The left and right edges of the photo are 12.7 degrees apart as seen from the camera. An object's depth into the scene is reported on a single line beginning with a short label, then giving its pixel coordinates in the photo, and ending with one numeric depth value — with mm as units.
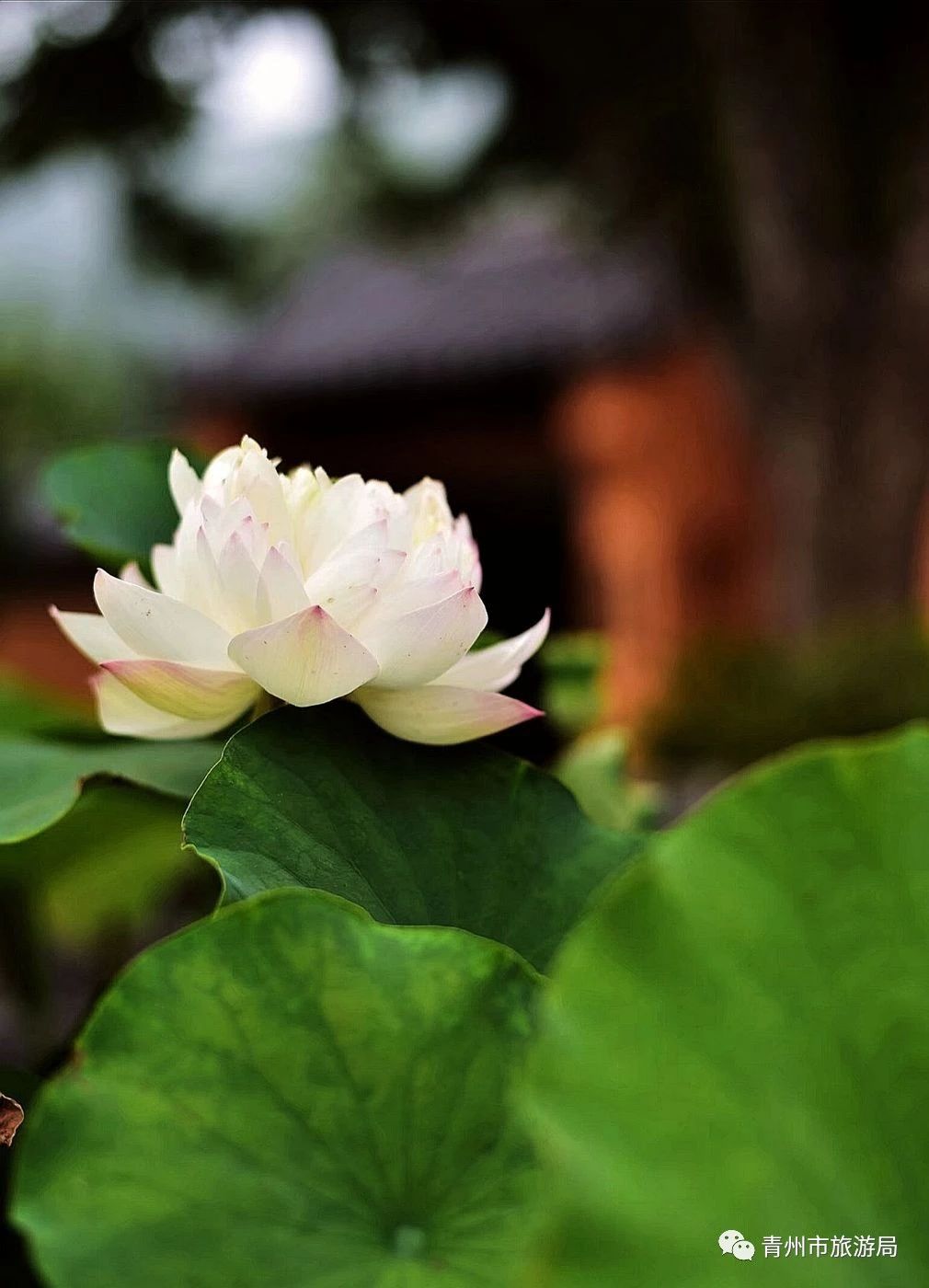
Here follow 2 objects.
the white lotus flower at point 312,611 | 1147
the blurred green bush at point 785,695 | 4741
